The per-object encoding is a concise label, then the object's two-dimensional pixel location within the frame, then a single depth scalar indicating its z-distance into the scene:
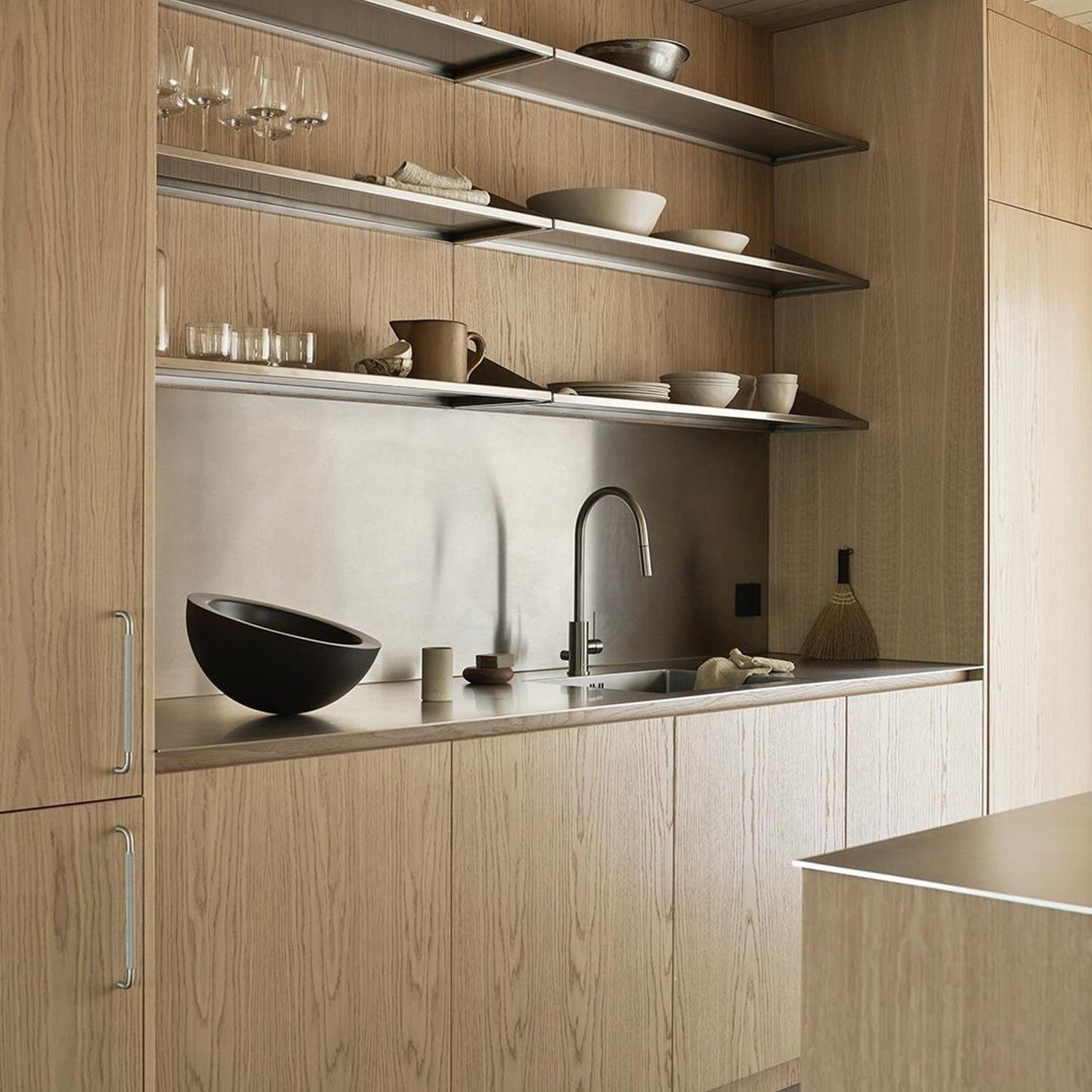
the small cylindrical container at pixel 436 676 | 2.92
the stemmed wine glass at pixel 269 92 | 2.81
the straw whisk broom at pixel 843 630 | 4.09
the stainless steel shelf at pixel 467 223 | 2.82
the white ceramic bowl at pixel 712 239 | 3.68
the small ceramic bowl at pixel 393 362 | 3.03
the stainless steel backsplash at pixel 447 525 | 2.99
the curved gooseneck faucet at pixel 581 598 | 3.50
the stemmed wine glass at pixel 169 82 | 2.65
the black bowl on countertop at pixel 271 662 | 2.55
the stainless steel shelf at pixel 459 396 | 2.75
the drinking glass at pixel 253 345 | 2.83
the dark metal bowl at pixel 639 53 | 3.49
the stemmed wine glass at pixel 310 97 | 2.85
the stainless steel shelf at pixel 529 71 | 2.99
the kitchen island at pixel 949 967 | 1.59
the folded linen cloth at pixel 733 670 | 3.56
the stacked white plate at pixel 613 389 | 3.50
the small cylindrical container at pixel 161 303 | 2.66
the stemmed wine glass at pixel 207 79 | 2.73
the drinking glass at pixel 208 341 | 2.77
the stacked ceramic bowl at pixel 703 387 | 3.70
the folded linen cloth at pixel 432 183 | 2.99
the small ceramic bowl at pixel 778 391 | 3.92
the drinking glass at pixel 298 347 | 2.94
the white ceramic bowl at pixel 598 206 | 3.43
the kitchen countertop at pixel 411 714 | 2.36
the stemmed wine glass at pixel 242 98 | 2.81
